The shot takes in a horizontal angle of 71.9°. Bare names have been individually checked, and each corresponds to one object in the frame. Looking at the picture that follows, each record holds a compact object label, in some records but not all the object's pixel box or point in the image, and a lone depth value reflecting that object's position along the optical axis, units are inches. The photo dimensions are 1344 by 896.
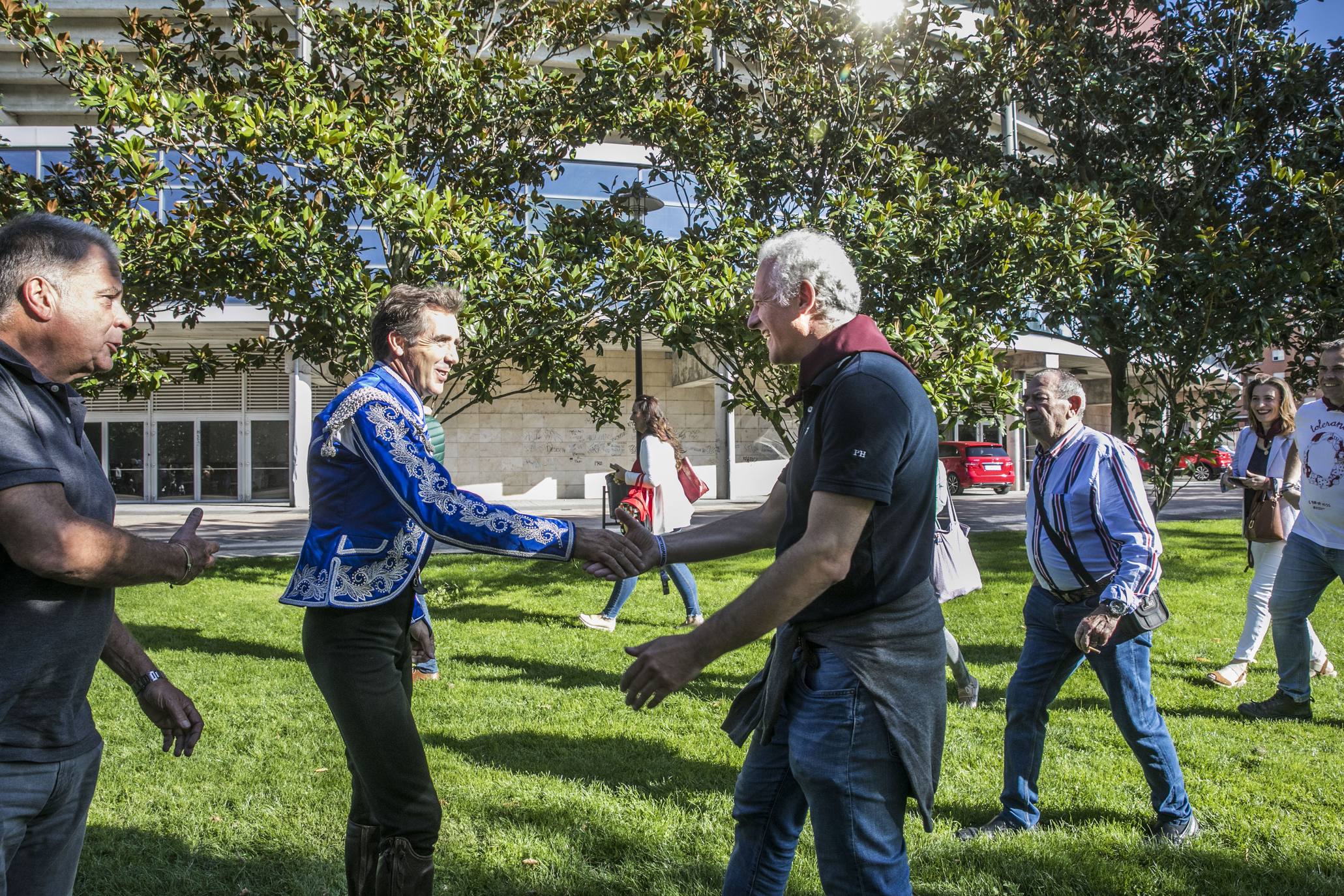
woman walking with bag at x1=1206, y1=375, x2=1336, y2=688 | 252.2
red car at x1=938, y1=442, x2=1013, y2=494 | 1131.9
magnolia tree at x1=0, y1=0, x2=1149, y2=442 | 328.2
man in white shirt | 204.7
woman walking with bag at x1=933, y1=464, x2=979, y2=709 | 219.5
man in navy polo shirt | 80.7
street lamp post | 427.5
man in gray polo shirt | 70.8
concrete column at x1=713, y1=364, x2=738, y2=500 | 1135.6
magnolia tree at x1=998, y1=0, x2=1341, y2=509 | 402.0
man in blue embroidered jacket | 101.8
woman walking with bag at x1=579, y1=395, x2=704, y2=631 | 334.3
